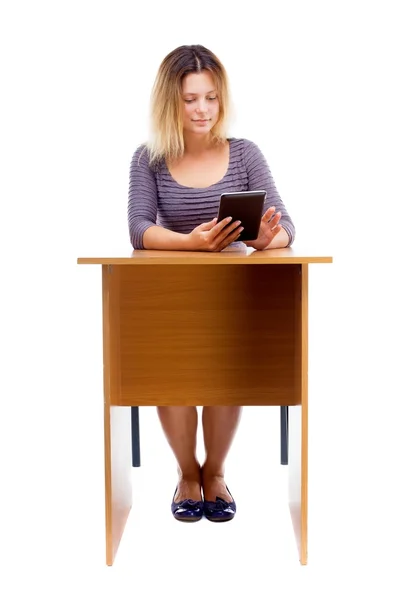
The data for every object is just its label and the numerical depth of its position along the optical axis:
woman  3.28
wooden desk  3.22
